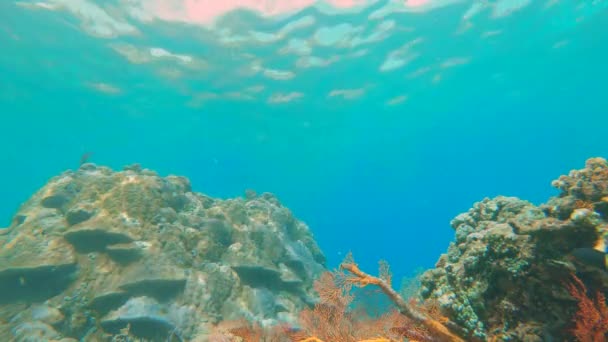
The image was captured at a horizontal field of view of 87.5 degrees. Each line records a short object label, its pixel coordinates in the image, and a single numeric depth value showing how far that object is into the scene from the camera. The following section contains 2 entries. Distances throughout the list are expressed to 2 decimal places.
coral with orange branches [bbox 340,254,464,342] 2.97
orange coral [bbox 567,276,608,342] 2.30
